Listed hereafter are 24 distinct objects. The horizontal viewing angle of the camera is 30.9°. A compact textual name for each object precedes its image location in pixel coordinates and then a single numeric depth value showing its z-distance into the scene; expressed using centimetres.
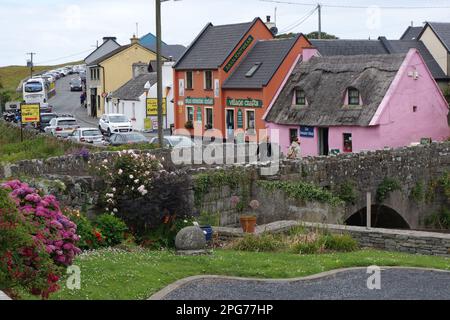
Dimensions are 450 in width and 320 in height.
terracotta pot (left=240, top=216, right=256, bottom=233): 1839
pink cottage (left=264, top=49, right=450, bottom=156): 4056
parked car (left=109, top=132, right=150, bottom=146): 4197
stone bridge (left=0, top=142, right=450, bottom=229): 2102
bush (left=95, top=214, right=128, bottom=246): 1670
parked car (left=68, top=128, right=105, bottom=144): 4594
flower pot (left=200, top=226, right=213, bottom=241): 1750
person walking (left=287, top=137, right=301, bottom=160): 2951
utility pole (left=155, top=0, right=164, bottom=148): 2953
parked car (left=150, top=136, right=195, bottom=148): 3650
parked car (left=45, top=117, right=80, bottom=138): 5496
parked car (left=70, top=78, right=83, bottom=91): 11662
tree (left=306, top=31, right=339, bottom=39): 10610
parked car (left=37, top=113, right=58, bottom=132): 6550
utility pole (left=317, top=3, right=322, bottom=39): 7536
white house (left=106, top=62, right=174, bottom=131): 6475
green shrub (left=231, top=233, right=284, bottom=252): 1681
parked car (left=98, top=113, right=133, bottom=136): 5597
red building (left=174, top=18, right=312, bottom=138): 4869
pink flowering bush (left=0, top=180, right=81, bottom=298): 1041
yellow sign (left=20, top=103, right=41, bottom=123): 4476
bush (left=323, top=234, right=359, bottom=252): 1706
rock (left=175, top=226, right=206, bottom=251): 1559
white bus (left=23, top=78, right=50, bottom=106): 8675
